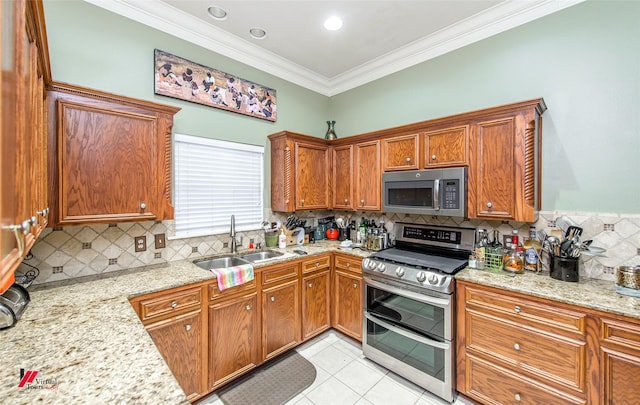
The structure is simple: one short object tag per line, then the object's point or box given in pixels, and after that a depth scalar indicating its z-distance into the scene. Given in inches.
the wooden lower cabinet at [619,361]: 56.2
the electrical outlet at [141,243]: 88.1
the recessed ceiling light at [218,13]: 92.4
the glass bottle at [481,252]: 87.5
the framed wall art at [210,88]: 94.0
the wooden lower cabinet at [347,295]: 109.2
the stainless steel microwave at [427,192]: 91.3
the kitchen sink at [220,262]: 99.8
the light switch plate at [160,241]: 92.6
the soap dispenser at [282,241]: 120.4
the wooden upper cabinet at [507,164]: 79.7
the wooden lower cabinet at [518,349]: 63.1
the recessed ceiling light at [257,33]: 104.5
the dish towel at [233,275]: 82.0
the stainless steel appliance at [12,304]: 49.7
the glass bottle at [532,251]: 83.2
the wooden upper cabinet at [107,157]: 65.7
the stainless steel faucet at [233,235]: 109.3
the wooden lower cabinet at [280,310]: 95.8
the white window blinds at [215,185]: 100.5
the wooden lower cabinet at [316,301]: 109.2
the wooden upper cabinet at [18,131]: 24.9
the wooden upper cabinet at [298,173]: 120.4
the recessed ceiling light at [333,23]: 98.3
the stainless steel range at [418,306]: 80.9
